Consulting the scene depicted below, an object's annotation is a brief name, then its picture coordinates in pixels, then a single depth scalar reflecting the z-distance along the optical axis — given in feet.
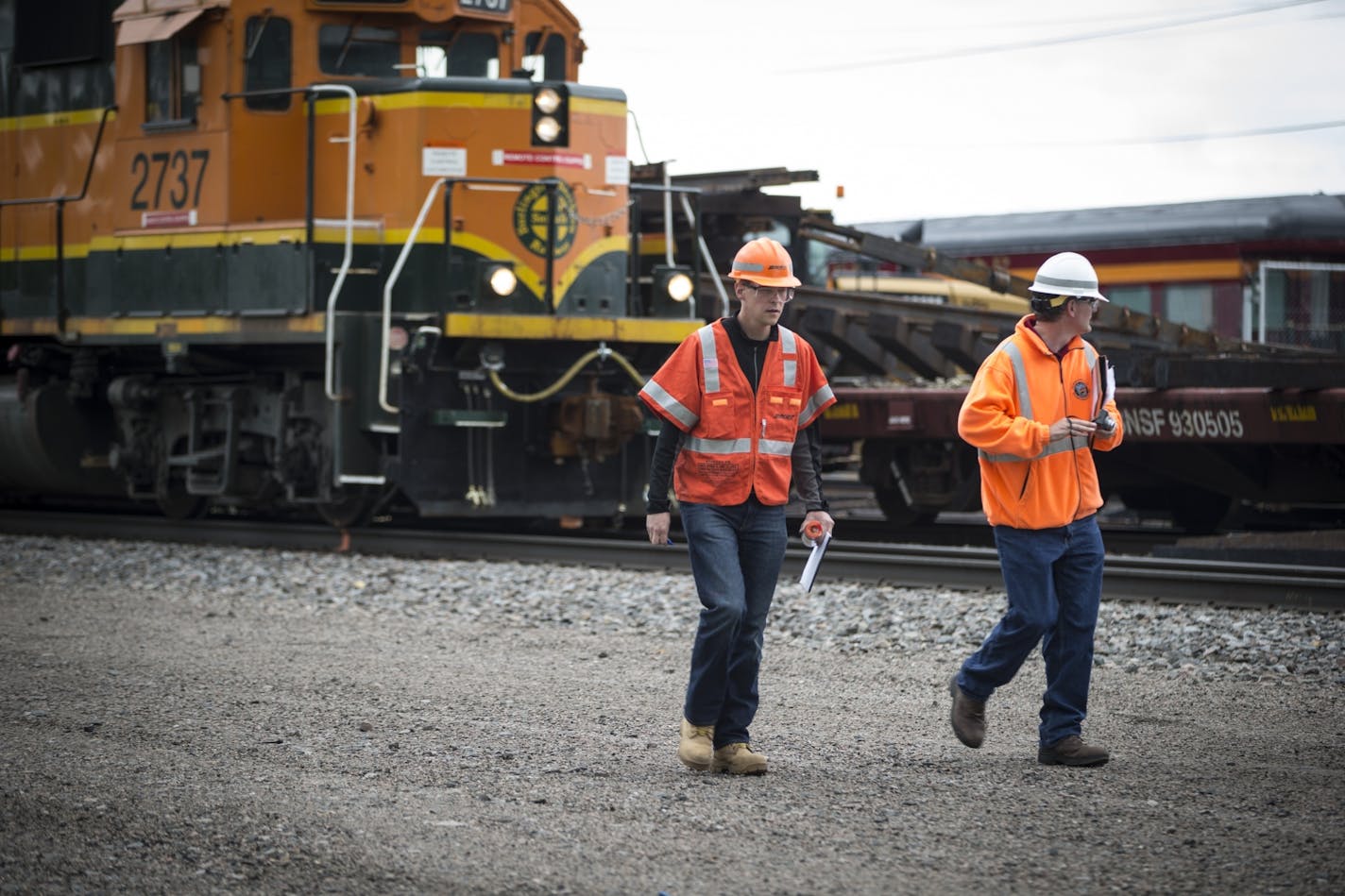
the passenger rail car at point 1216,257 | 129.80
